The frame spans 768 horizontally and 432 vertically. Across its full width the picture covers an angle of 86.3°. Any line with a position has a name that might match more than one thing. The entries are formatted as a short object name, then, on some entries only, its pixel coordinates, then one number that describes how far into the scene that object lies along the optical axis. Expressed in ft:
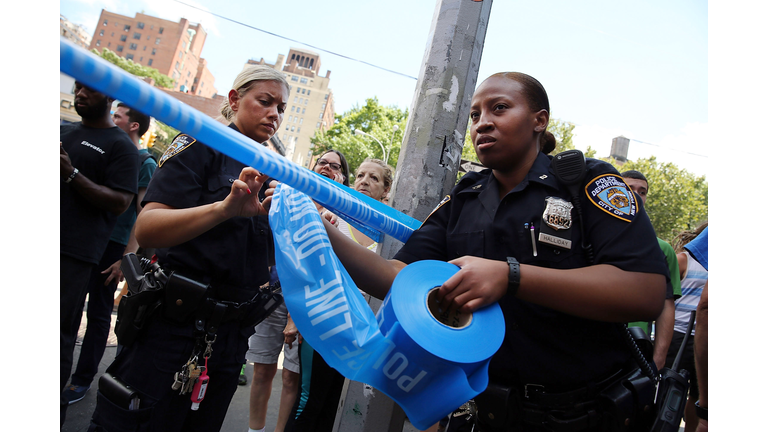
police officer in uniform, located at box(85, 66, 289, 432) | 5.74
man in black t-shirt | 8.52
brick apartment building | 287.07
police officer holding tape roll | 4.34
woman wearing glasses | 9.23
